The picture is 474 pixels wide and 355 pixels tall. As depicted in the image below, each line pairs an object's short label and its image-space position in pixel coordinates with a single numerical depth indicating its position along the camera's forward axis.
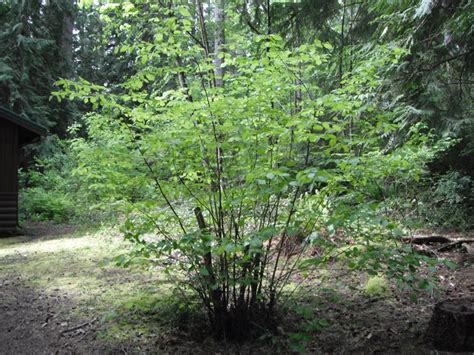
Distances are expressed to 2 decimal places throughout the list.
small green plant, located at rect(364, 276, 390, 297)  5.03
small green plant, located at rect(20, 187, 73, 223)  14.07
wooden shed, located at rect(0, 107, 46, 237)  10.98
